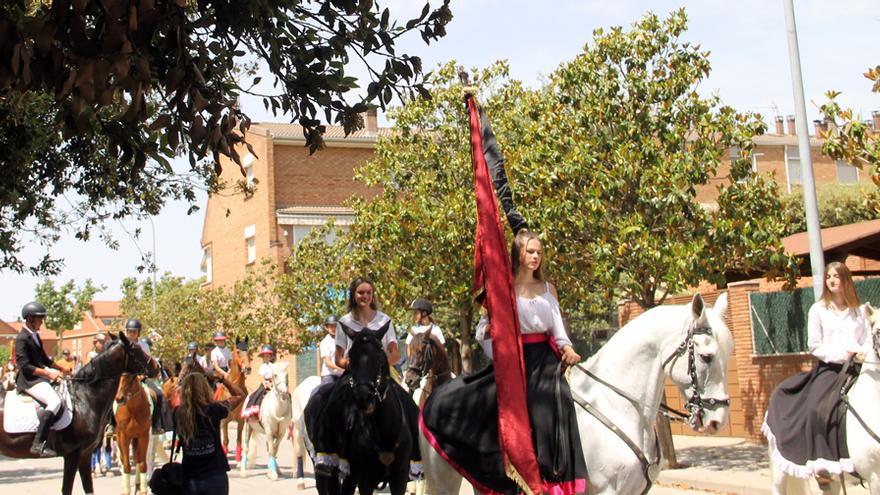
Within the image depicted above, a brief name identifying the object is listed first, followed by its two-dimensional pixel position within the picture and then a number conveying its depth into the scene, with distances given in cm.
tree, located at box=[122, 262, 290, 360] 3688
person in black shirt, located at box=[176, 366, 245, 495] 810
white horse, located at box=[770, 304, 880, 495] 831
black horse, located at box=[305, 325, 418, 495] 873
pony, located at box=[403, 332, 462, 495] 1373
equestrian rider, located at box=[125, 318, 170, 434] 1515
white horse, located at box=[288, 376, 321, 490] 1600
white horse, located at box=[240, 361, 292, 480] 1842
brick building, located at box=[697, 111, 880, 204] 5184
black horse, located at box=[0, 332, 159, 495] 1320
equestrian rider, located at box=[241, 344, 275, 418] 1892
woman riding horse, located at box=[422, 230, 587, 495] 690
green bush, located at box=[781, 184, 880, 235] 3709
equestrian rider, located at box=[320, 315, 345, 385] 1141
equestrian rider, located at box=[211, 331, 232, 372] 1945
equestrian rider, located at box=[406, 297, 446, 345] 1431
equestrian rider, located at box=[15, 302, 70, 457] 1304
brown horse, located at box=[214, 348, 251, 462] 1681
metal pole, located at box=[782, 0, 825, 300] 1425
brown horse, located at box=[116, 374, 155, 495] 1553
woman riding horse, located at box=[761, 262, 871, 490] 859
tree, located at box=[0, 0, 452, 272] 464
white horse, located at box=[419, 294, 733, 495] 687
